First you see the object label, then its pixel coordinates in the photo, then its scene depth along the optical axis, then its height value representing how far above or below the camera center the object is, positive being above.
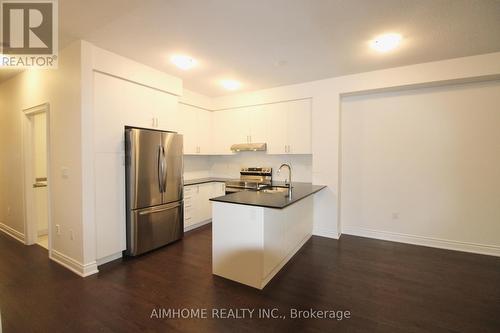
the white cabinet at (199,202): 4.25 -0.79
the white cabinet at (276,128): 4.35 +0.69
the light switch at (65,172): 2.84 -0.12
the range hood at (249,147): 4.47 +0.33
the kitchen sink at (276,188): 4.01 -0.47
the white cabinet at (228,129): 4.83 +0.75
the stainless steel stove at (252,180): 4.40 -0.39
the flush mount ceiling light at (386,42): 2.52 +1.43
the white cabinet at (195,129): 4.54 +0.72
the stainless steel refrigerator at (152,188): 3.08 -0.38
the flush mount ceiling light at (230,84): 4.07 +1.50
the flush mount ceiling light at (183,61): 3.06 +1.45
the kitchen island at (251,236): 2.37 -0.84
